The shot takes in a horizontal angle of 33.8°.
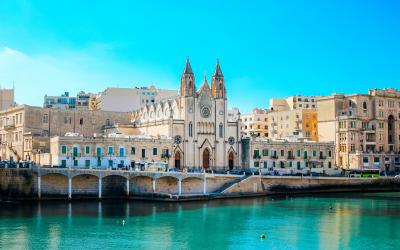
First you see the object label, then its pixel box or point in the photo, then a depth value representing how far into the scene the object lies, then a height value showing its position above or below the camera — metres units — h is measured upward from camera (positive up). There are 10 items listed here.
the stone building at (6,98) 149.38 +16.67
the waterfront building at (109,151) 103.88 +3.09
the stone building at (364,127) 137.62 +8.51
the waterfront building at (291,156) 122.94 +2.28
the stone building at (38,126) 115.06 +8.40
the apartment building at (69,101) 176.62 +18.96
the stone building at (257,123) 168.50 +11.88
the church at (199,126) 116.31 +7.76
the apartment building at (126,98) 148.00 +16.31
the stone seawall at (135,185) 91.00 -2.37
